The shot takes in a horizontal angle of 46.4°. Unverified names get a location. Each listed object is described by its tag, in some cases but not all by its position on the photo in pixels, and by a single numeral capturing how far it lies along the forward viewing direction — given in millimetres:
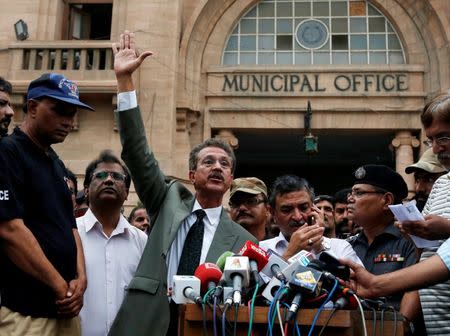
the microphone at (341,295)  2312
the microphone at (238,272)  2379
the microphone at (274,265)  2584
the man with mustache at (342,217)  6875
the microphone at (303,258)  2462
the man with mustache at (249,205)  5008
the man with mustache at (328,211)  6117
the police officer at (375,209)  4035
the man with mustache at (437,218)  2779
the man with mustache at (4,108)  3533
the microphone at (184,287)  2459
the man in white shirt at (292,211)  3951
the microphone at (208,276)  2537
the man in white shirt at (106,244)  3627
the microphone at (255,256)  2529
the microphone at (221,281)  2340
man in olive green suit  3238
